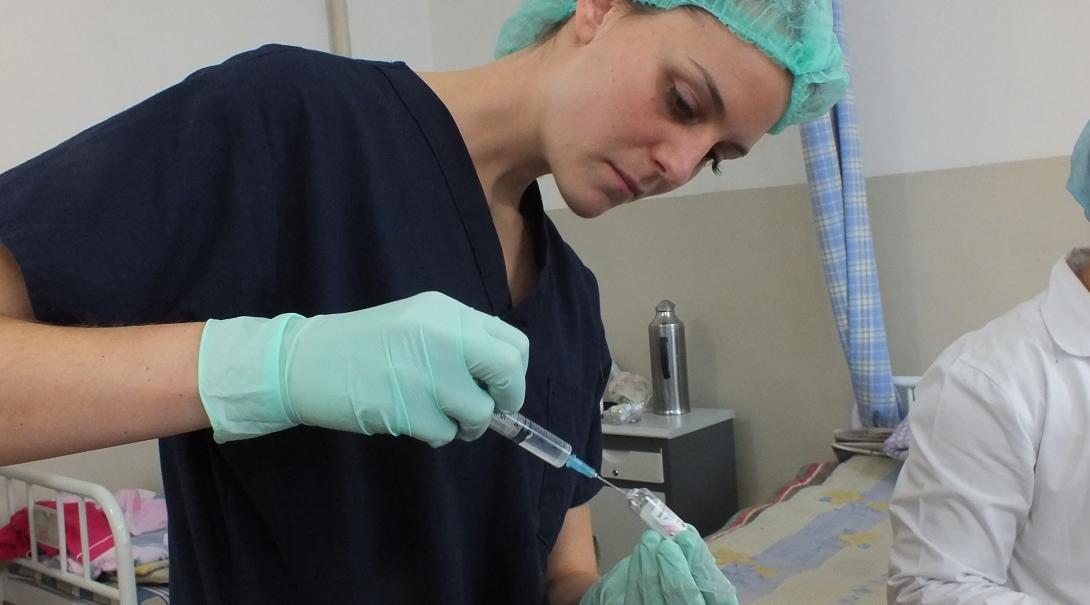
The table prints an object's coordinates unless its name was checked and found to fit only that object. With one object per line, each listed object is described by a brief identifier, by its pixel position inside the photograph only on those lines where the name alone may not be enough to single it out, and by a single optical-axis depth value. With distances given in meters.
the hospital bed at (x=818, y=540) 1.70
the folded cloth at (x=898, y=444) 2.20
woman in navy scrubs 0.64
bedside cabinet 2.54
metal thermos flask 2.67
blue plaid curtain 2.31
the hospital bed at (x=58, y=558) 1.79
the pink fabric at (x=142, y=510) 2.18
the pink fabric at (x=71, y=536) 1.99
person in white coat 1.24
